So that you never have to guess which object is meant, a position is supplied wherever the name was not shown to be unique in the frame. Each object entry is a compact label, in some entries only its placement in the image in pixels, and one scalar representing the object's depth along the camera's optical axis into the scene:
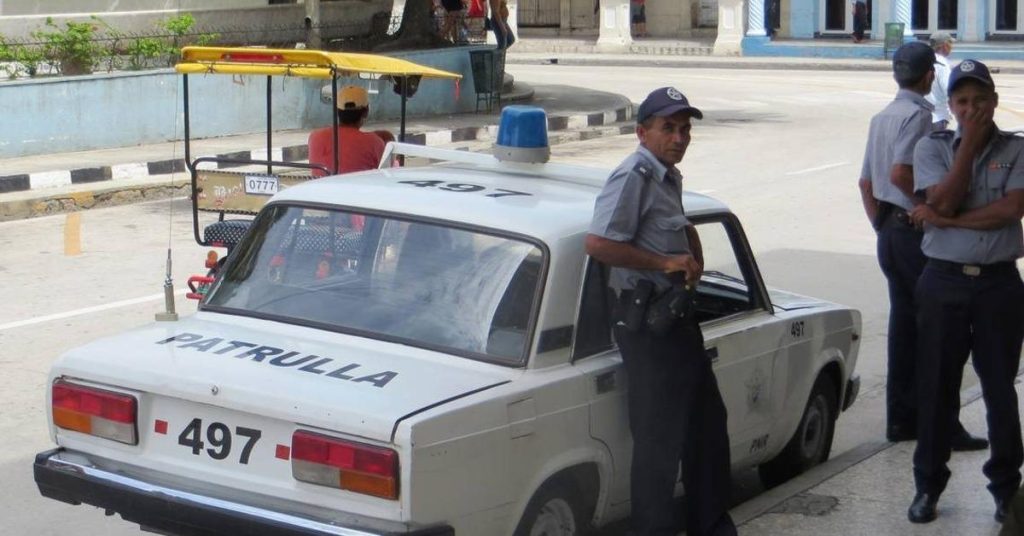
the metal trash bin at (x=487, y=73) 40.52
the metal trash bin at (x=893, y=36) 70.76
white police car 7.44
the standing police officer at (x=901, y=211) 10.70
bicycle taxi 13.14
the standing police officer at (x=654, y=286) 8.20
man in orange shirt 13.94
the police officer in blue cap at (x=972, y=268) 9.00
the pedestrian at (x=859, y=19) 76.01
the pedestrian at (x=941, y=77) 26.47
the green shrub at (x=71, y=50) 30.57
